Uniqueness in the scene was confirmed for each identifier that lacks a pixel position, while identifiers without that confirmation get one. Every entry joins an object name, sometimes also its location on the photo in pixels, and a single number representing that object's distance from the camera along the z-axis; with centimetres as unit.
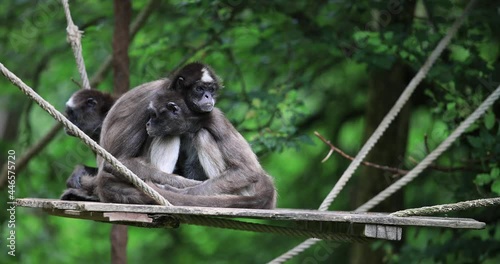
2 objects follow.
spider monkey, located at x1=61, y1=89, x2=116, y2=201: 1391
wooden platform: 881
